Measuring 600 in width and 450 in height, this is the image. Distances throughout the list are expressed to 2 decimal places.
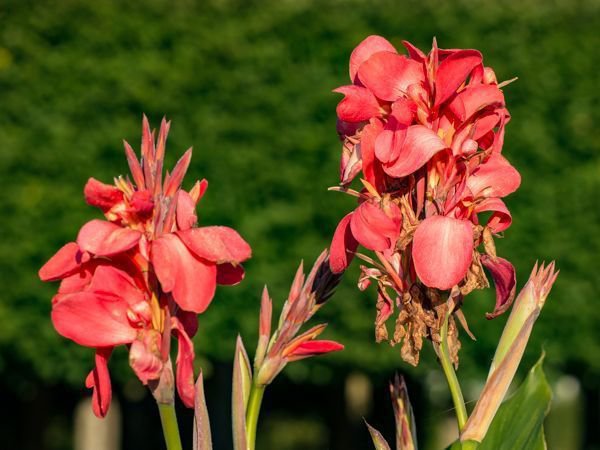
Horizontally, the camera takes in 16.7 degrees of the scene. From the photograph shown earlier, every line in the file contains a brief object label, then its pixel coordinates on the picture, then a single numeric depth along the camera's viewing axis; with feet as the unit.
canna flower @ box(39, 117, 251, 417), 4.40
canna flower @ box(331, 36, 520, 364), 4.59
